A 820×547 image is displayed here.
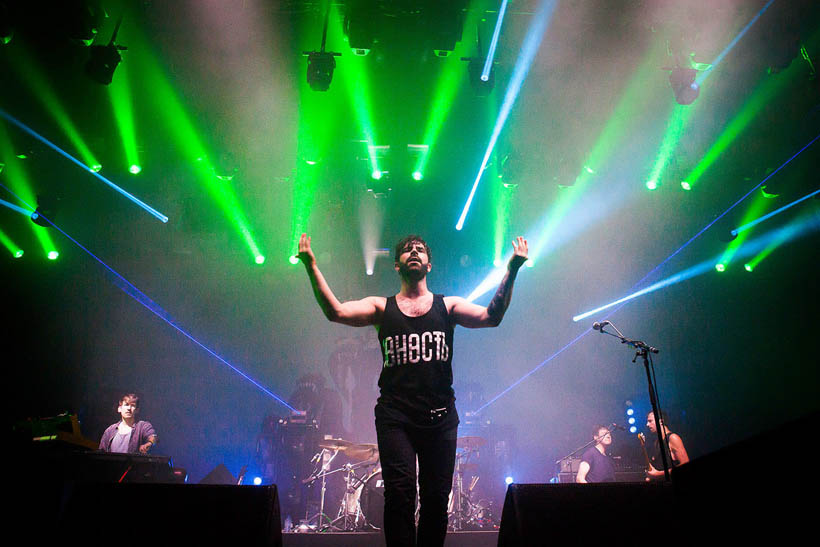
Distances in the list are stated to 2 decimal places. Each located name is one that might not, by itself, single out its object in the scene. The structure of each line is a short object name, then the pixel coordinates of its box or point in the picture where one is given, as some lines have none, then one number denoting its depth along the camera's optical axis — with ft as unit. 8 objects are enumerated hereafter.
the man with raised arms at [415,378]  8.34
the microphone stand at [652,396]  14.58
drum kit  20.89
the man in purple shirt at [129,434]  21.68
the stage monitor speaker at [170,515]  7.39
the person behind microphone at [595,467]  22.20
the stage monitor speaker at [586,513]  7.38
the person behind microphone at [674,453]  20.41
